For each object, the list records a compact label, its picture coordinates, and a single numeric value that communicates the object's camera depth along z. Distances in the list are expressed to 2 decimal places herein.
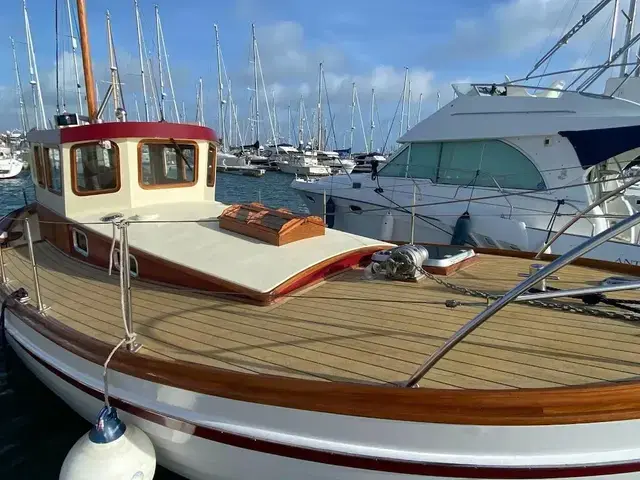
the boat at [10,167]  34.81
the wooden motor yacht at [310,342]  2.47
